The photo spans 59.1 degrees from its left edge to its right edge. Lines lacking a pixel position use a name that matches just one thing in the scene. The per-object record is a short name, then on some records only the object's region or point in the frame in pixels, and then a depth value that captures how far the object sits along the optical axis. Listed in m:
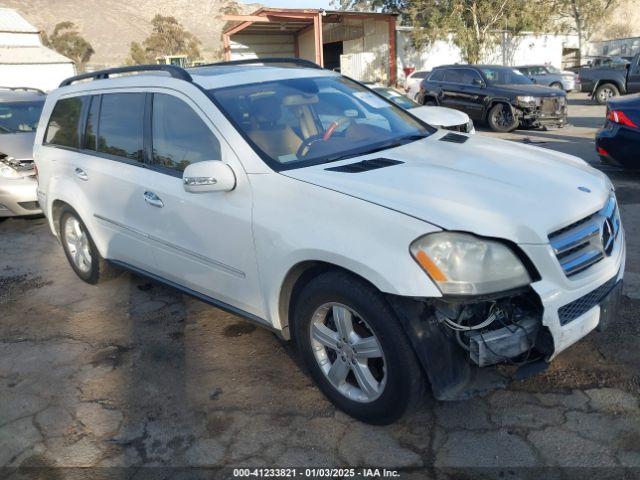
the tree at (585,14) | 35.16
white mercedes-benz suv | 2.45
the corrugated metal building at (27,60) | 32.81
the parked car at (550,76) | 22.36
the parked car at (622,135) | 6.92
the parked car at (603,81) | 17.47
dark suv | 12.85
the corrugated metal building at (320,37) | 25.25
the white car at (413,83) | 19.96
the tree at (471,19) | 28.12
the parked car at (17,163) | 6.95
